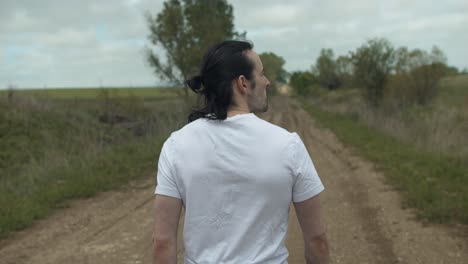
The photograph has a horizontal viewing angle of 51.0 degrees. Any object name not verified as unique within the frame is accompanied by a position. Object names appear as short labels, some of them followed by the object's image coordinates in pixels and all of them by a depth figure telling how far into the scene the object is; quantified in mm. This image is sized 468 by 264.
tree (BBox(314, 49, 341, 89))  83250
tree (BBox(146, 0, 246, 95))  28312
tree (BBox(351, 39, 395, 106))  26562
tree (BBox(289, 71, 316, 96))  87281
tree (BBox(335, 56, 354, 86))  28580
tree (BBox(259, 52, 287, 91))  129050
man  1715
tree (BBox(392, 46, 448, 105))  26359
